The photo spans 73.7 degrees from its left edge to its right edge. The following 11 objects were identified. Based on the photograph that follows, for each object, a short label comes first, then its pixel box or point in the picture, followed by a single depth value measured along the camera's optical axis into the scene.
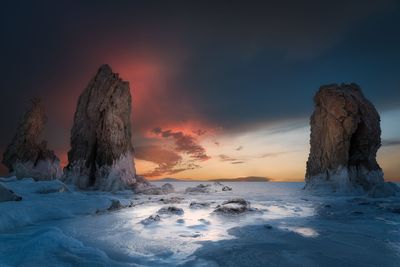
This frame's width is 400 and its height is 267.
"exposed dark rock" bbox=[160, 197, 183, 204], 23.33
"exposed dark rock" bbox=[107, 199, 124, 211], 16.89
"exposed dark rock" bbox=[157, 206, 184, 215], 14.84
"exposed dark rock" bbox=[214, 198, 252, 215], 15.42
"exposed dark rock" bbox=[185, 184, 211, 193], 46.62
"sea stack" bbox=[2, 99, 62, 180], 47.84
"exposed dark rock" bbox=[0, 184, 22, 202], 12.72
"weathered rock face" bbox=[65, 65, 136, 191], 40.25
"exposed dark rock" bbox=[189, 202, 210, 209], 18.39
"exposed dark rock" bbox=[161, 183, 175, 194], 40.56
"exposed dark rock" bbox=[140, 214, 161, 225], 11.65
